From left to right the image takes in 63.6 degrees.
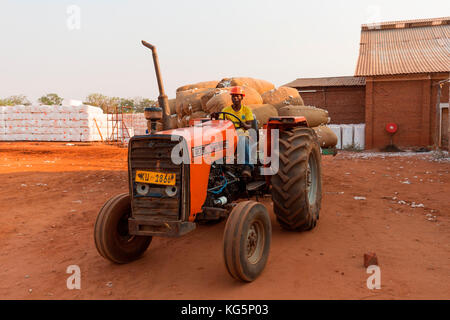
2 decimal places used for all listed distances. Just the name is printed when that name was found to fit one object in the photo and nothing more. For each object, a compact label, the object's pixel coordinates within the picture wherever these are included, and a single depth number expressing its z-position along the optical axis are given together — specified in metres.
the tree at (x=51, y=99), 50.22
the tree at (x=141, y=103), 53.24
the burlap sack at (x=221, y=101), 7.36
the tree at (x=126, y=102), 52.33
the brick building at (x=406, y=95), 17.34
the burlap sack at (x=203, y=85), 9.66
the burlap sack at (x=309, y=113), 8.29
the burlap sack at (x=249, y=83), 8.91
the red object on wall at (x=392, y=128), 17.70
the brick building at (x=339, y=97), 21.36
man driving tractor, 4.26
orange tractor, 3.25
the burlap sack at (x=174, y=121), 9.33
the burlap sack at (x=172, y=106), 9.66
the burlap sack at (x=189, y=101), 8.62
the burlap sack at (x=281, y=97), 8.83
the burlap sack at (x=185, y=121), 8.64
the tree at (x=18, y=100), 47.31
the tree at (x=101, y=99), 50.61
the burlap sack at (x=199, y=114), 8.40
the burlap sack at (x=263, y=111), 8.00
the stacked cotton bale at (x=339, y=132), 18.36
